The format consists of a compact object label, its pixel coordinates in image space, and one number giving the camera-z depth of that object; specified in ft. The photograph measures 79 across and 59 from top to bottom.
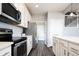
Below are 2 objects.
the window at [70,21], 19.48
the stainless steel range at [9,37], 5.55
